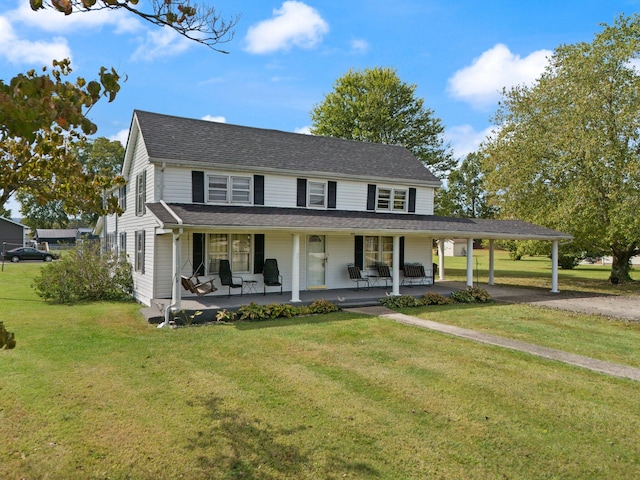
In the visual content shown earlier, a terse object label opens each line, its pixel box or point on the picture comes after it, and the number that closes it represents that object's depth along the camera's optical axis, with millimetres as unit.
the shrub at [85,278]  14391
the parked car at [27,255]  33969
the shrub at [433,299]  14081
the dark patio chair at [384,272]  16281
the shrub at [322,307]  12148
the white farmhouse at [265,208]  12922
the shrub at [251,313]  11065
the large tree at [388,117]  30906
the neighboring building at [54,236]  61562
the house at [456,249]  53344
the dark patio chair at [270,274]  13789
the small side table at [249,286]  13762
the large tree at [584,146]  19453
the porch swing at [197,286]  11641
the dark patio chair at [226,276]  12797
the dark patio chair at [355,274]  15430
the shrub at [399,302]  13359
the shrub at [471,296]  14734
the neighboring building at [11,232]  44625
